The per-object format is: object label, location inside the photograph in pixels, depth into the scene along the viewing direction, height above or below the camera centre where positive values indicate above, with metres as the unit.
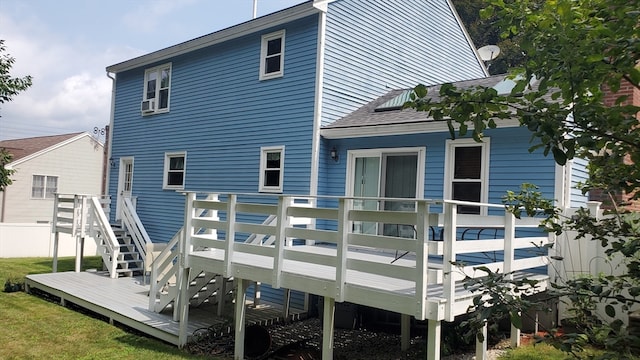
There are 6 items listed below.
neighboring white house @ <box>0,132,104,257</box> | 24.22 +0.44
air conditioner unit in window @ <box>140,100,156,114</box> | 14.45 +2.43
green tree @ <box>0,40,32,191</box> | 9.36 +1.87
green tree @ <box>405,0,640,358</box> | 1.83 +0.44
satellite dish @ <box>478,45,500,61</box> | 11.45 +3.64
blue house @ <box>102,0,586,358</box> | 8.67 +1.67
